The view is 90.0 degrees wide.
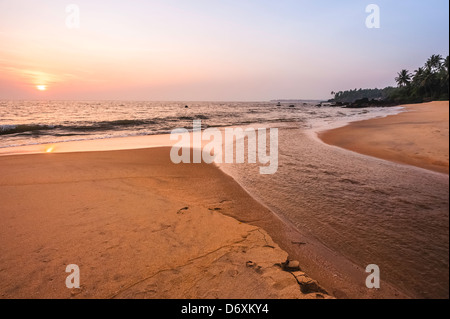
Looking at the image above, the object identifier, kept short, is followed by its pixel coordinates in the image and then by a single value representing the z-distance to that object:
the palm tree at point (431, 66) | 47.88
